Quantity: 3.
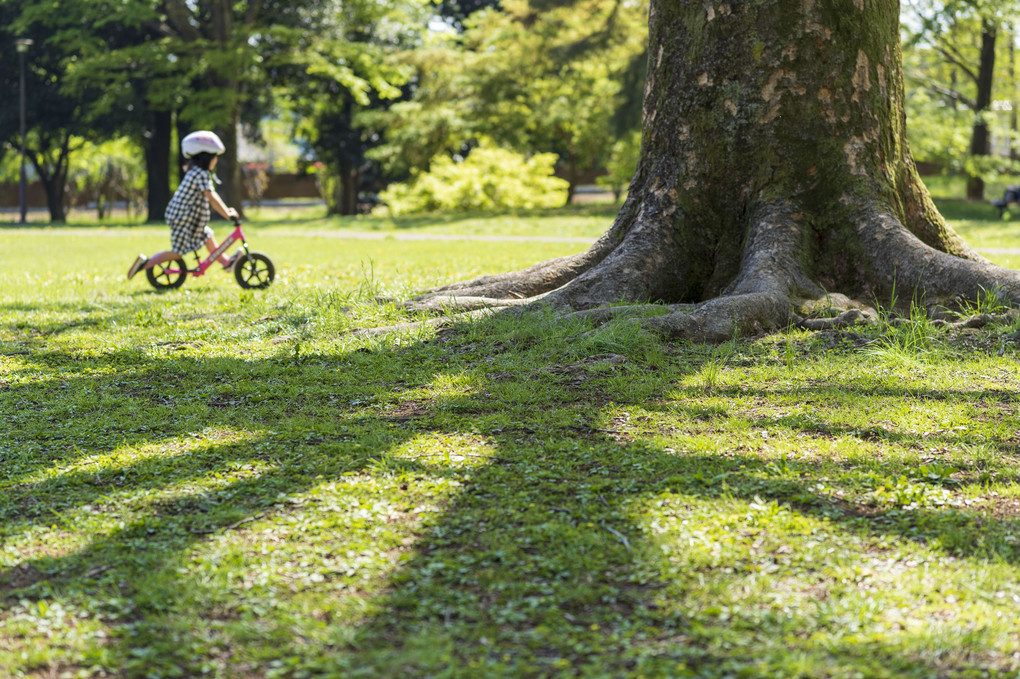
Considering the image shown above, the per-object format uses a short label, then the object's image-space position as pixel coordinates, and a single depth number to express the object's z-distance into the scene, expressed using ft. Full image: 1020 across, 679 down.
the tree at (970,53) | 76.64
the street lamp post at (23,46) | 106.63
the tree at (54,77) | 104.37
